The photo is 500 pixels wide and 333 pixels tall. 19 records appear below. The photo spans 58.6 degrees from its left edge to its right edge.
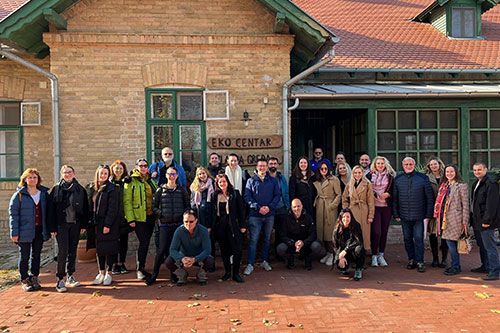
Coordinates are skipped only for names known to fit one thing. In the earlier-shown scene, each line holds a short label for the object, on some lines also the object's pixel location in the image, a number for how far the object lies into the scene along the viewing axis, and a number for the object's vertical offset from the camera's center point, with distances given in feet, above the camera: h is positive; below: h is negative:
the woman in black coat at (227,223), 22.44 -2.93
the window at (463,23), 42.65 +13.38
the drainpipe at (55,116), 27.63 +3.21
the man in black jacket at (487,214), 21.57 -2.55
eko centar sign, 29.19 +1.30
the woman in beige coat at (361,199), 23.91 -1.93
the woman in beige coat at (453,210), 22.45 -2.48
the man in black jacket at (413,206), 23.66 -2.32
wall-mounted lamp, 29.30 +3.09
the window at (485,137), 33.71 +1.88
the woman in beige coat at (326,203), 25.04 -2.22
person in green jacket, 22.30 -2.00
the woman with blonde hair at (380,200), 24.62 -2.08
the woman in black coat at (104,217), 21.56 -2.46
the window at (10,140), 32.35 +2.06
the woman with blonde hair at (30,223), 20.45 -2.54
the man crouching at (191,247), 21.06 -3.95
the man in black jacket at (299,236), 23.90 -3.92
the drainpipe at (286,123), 29.30 +2.74
